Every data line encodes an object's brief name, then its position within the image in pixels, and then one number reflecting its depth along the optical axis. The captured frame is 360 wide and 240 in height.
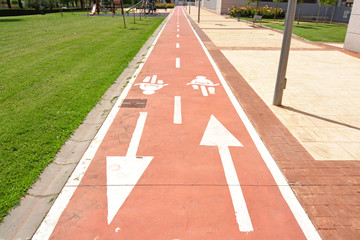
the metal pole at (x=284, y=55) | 6.02
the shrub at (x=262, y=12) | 37.05
